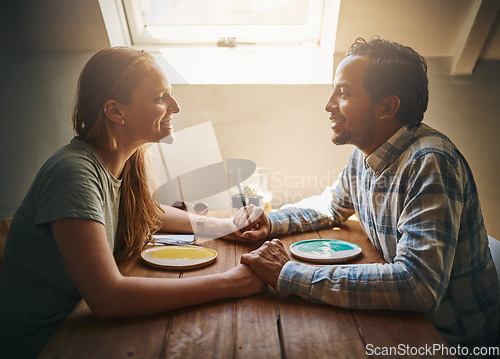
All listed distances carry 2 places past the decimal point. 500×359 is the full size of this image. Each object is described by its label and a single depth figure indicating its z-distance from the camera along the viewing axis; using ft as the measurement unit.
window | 7.63
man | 3.48
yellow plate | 4.34
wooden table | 2.93
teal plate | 4.51
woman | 3.32
